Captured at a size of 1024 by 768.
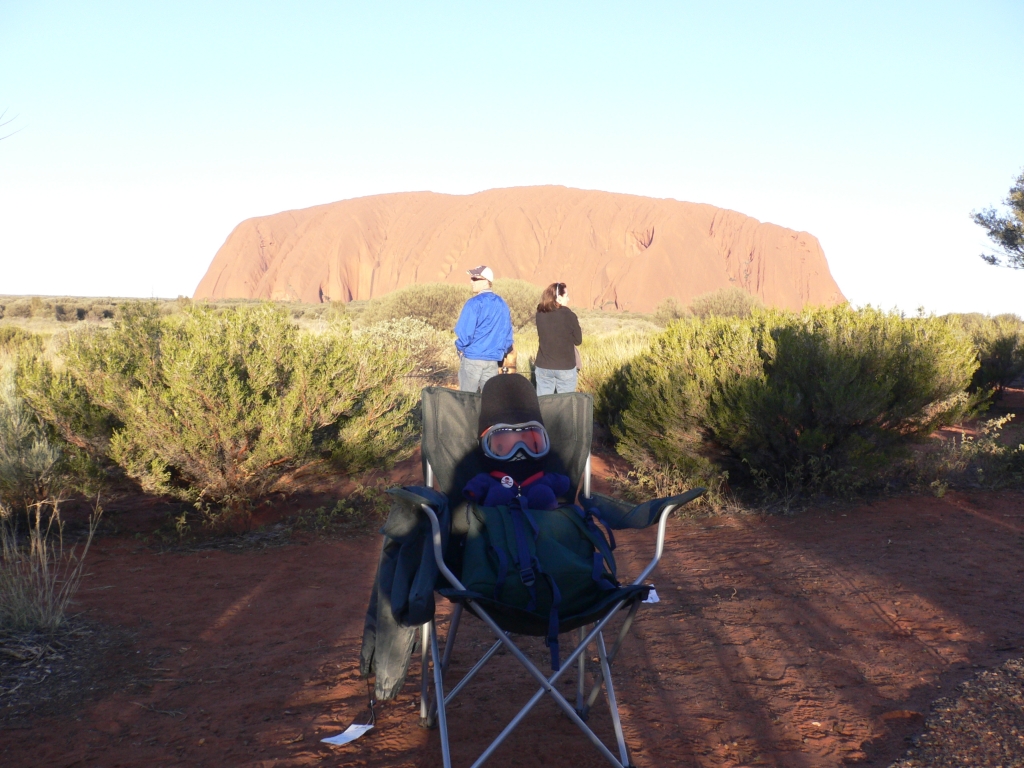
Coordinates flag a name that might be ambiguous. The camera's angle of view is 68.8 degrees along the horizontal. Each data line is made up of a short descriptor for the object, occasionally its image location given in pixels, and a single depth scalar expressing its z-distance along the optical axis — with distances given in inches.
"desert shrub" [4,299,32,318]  1118.2
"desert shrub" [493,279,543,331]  1043.7
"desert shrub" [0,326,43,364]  538.8
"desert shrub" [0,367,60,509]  199.9
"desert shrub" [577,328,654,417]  370.6
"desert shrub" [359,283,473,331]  934.4
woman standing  272.2
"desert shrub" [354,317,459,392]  543.2
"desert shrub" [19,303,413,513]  195.6
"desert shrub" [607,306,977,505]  233.3
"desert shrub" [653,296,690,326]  1155.9
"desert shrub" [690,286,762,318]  1067.1
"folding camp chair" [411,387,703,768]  99.8
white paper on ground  99.4
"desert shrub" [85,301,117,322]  1084.9
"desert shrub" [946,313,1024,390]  505.7
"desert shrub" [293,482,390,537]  221.3
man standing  273.7
